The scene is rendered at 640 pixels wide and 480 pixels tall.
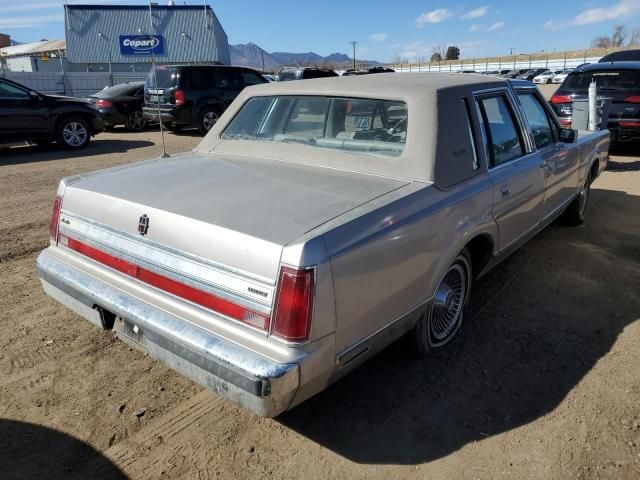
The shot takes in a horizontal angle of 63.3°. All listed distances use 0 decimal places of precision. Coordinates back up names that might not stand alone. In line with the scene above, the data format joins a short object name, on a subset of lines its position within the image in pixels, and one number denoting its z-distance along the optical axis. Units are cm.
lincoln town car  216
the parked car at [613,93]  961
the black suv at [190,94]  1344
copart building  4081
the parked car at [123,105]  1459
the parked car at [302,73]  1675
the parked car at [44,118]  1034
